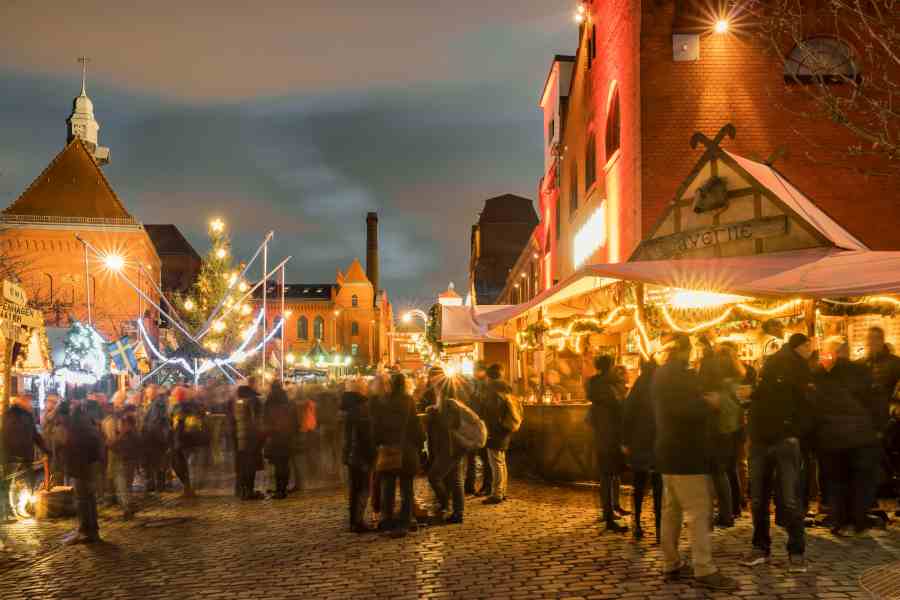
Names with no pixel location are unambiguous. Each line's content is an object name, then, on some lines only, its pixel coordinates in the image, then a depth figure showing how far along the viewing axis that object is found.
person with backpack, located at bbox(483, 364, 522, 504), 11.80
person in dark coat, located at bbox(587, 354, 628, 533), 9.31
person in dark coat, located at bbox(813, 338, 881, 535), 8.33
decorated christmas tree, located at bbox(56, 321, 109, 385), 22.11
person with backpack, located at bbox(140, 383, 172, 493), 13.21
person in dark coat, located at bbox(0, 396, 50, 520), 12.16
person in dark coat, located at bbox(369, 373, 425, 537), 9.74
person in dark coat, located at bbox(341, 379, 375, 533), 9.95
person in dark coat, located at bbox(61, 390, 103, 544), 10.20
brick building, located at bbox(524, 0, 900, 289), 16.55
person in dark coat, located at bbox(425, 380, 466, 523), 10.47
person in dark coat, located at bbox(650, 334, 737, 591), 6.55
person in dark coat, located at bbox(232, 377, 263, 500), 13.57
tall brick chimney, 106.69
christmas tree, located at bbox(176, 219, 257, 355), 56.47
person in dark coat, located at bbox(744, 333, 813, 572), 7.11
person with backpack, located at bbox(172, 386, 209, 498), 13.87
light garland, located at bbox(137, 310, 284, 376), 26.58
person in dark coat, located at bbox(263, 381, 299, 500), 13.40
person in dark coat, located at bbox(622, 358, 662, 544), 8.55
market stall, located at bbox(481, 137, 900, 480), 10.09
